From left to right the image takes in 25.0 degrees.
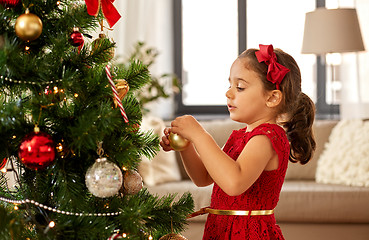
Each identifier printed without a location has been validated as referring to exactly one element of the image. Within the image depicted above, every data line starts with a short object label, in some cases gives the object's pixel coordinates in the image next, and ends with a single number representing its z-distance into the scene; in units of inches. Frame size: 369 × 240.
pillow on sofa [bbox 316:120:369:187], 146.8
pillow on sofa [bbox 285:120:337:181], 163.8
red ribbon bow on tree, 74.8
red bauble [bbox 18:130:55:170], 66.6
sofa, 138.7
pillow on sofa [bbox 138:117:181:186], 150.1
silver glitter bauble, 67.8
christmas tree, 67.3
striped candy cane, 70.3
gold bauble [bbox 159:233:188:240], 76.4
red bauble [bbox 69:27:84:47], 71.7
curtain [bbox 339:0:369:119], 205.4
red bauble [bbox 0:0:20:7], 70.1
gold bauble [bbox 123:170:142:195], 73.7
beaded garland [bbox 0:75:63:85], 67.9
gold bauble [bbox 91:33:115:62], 72.9
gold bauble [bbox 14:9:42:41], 67.9
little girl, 81.3
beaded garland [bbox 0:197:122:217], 68.5
